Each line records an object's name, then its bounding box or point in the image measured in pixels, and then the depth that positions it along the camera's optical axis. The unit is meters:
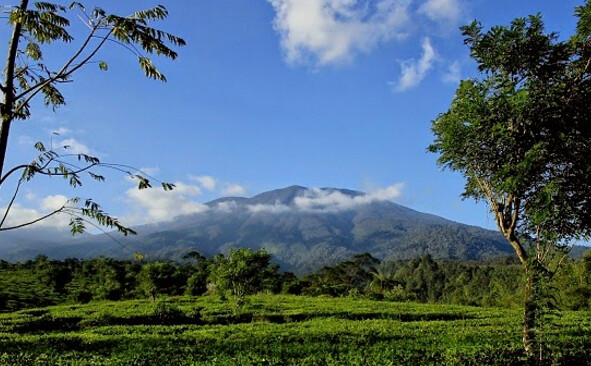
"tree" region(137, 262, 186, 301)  58.66
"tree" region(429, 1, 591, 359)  12.79
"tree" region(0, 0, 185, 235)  7.03
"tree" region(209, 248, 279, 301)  34.00
